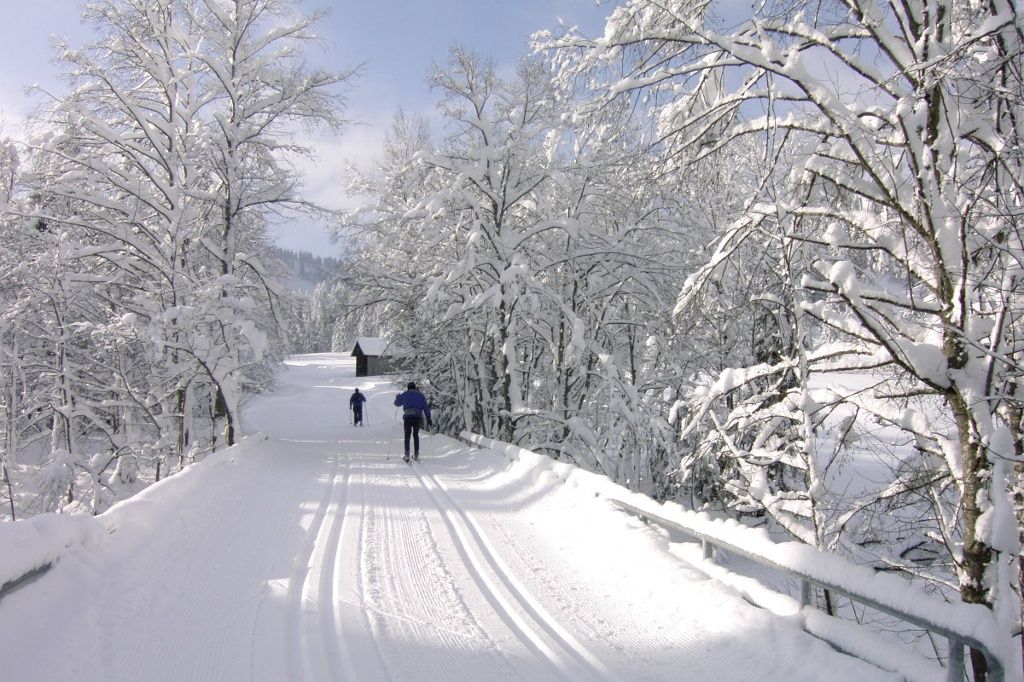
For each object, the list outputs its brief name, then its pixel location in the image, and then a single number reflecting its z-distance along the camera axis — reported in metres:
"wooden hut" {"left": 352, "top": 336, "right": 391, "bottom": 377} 68.50
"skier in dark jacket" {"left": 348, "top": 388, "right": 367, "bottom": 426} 31.33
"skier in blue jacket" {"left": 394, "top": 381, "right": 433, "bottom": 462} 14.31
